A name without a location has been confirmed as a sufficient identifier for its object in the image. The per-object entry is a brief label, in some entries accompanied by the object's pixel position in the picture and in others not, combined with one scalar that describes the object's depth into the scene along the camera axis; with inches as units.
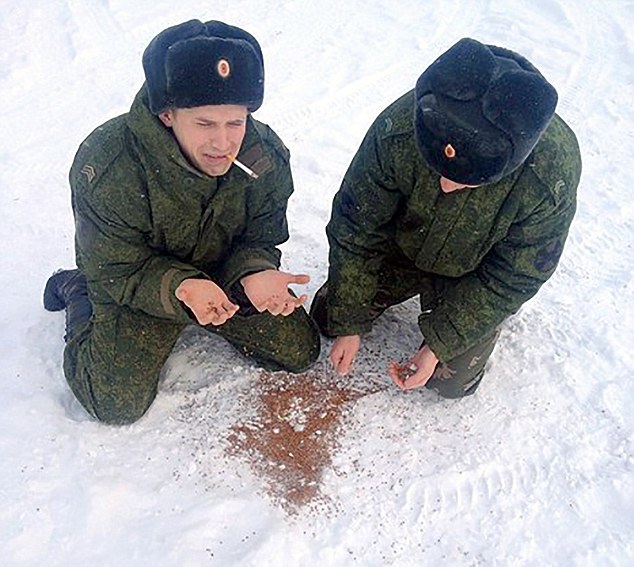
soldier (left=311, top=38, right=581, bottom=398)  68.1
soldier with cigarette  74.9
